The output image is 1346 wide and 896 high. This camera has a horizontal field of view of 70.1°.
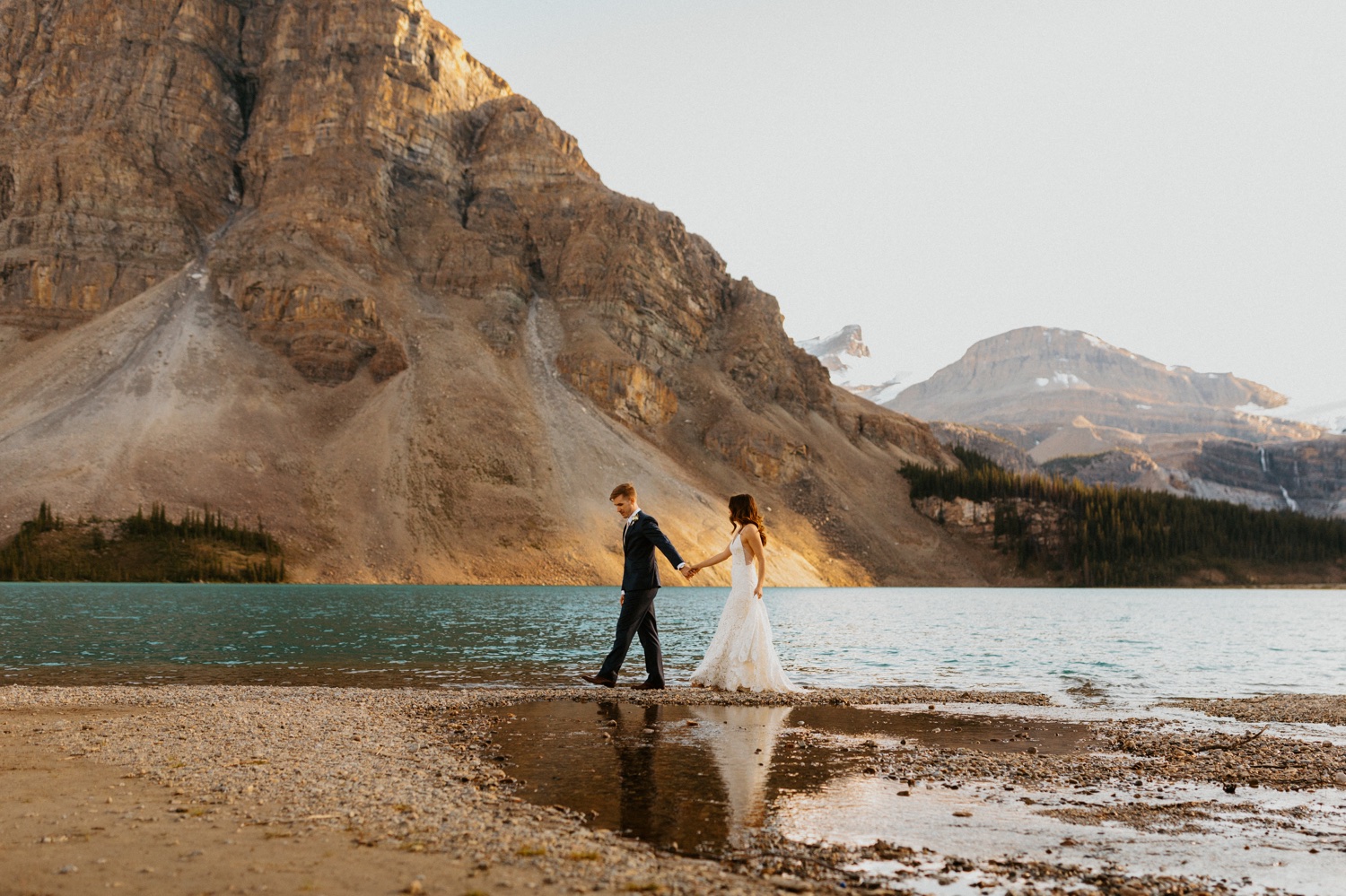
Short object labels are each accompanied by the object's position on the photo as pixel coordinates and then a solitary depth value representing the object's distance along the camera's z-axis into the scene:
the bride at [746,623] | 17.44
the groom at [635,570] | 17.52
